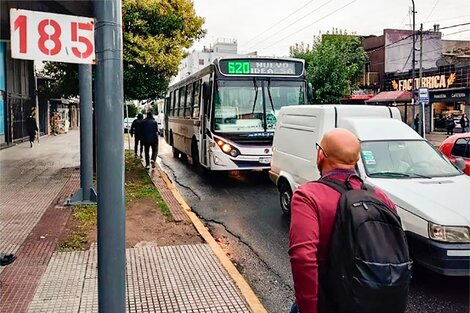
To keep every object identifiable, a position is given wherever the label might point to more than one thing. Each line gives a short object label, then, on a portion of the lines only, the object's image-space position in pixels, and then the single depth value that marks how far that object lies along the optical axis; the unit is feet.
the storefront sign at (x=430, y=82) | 111.55
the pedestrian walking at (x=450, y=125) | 108.55
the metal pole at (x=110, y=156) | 10.61
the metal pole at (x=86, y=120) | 30.96
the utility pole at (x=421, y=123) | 84.91
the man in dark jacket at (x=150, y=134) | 49.96
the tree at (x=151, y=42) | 40.45
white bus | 38.01
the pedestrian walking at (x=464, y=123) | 100.94
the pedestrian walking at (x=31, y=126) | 78.18
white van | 15.80
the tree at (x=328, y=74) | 110.73
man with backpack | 7.18
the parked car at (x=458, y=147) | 31.37
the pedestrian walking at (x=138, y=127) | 51.14
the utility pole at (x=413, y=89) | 97.91
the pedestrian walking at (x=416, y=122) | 112.18
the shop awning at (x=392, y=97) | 121.08
